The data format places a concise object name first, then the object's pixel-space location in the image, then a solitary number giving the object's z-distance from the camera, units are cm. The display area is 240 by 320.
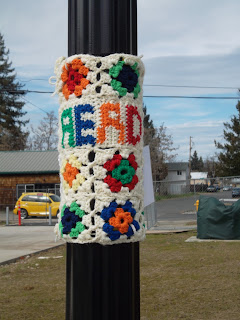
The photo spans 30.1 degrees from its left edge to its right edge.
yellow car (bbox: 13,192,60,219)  2586
